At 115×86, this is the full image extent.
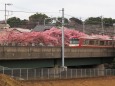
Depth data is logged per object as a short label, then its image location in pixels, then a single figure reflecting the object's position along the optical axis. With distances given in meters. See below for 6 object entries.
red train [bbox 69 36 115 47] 63.84
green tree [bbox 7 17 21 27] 158.94
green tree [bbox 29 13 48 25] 173.85
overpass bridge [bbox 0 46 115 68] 42.79
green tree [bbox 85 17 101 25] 174.12
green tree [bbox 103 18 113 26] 176.18
